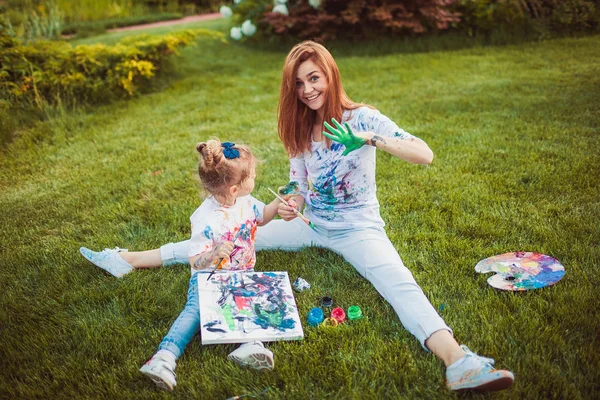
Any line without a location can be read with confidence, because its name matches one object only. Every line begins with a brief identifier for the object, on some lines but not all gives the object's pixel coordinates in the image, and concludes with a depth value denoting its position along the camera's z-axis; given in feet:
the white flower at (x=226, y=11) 26.39
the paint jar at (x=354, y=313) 7.28
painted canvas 6.66
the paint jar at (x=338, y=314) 7.29
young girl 6.73
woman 7.25
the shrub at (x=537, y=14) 21.40
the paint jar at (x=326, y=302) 7.62
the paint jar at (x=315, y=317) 7.25
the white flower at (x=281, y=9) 23.11
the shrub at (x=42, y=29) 24.06
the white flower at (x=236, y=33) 24.97
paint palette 7.54
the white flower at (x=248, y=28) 24.62
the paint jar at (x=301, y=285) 8.10
